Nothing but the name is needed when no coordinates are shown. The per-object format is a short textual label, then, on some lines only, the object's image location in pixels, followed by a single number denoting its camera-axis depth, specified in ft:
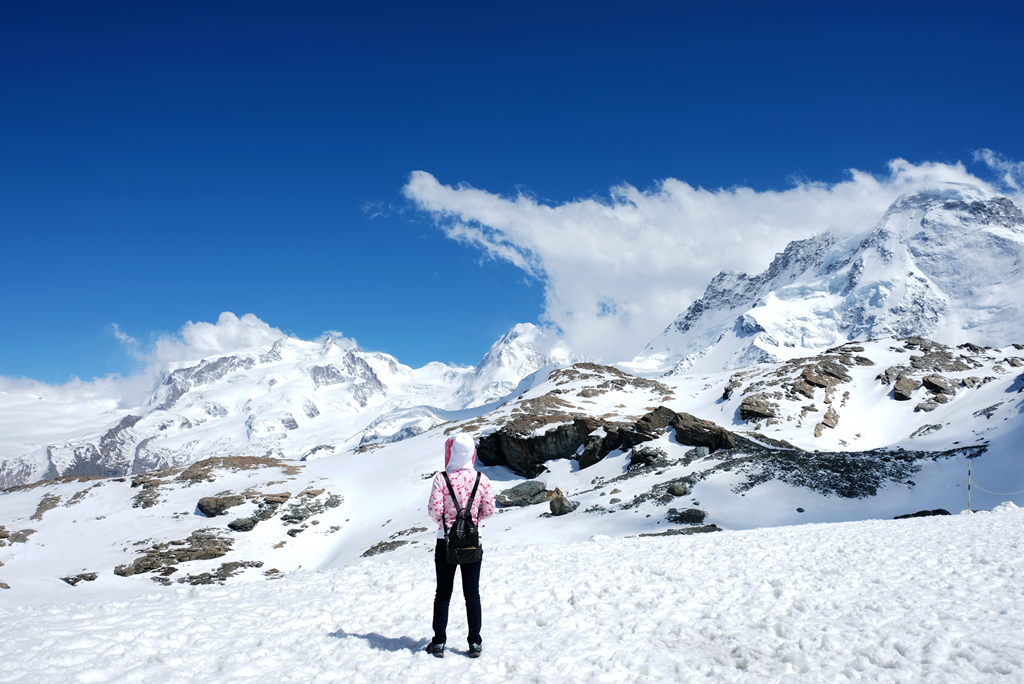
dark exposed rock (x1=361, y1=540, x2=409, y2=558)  106.68
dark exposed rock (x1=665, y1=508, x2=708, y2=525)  83.76
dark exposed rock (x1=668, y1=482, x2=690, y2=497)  97.35
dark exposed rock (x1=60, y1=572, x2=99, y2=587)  104.57
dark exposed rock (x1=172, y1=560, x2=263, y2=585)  108.09
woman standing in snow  22.94
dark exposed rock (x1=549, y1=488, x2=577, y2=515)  103.30
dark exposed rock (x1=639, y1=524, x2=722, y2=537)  73.49
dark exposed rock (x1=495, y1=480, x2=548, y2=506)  124.88
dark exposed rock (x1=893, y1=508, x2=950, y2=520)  69.77
